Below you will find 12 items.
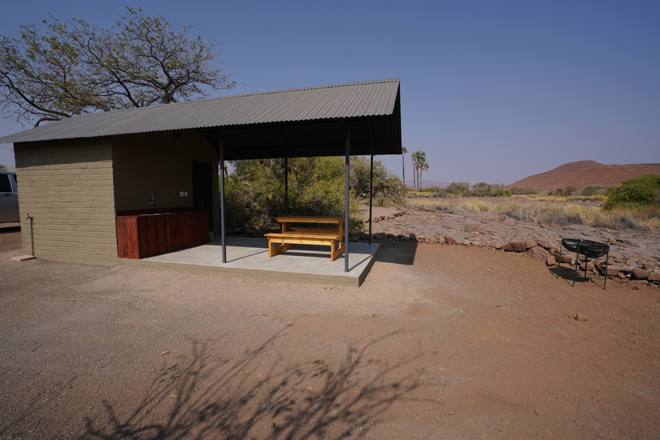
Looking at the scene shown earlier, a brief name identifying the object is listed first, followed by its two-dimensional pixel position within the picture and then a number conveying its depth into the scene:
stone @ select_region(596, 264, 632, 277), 5.93
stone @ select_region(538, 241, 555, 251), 7.74
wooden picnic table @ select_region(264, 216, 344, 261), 6.25
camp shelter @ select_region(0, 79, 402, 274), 6.08
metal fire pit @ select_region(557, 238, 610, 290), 5.26
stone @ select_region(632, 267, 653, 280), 5.65
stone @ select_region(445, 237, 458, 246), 9.47
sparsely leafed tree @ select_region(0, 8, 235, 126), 14.05
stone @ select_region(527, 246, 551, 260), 7.44
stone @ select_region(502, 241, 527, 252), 8.12
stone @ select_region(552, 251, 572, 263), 6.79
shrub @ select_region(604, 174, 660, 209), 13.76
